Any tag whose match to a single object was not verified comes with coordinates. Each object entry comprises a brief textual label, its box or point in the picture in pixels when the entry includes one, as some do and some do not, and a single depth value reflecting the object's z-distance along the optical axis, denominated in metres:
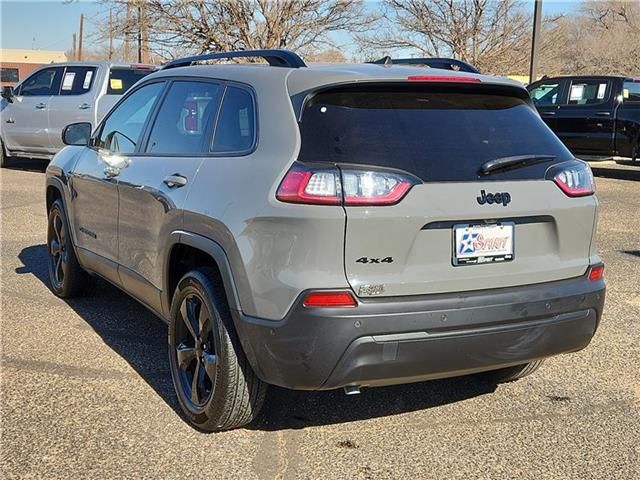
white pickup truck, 12.91
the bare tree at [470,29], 25.08
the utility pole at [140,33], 20.02
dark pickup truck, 13.70
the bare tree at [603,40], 47.06
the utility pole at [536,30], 19.09
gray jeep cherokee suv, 2.98
